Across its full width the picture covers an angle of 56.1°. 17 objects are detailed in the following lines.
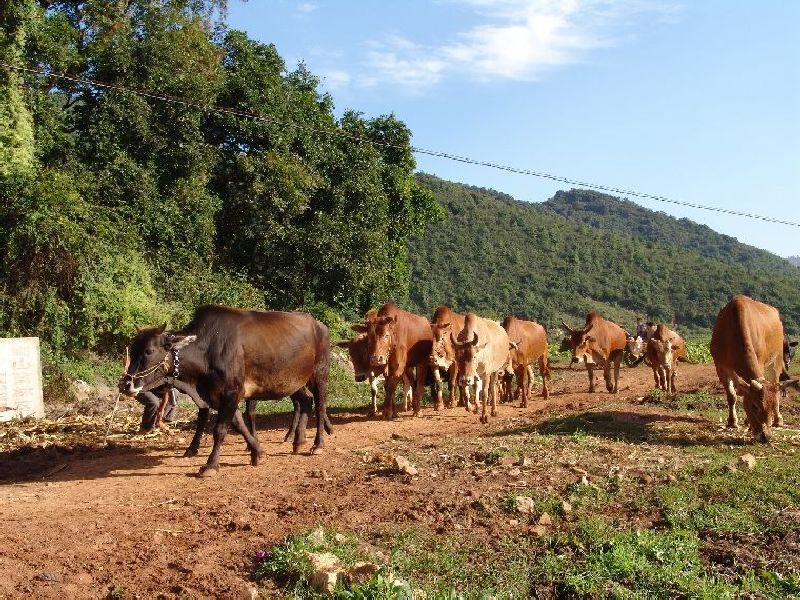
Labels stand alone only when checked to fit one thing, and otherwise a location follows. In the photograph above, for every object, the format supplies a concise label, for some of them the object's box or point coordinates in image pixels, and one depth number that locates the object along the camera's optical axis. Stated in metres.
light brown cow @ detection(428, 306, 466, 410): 16.06
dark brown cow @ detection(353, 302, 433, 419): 13.99
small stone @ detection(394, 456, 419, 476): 8.94
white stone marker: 15.17
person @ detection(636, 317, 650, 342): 24.14
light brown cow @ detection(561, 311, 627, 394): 19.02
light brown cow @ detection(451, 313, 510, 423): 15.03
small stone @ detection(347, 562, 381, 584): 5.79
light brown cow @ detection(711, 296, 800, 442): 11.18
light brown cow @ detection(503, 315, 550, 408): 18.12
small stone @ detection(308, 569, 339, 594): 5.77
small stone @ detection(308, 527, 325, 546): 6.54
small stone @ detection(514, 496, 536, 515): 7.39
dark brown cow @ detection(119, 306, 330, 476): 9.80
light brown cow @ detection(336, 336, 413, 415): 15.55
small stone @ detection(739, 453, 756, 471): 9.12
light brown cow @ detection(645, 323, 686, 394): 18.97
